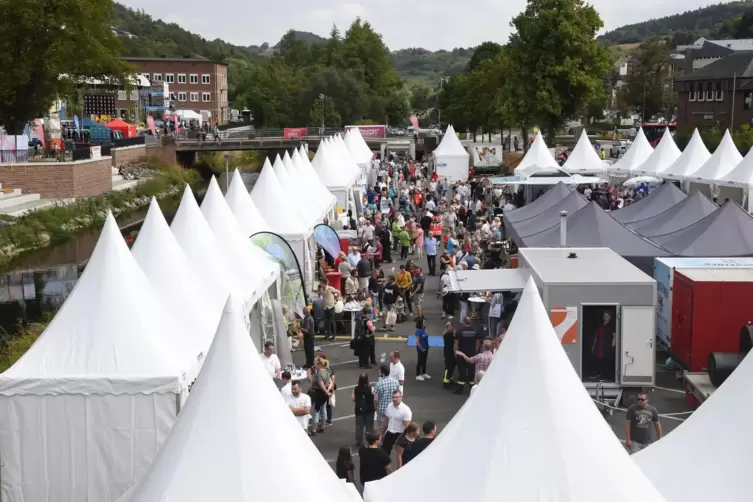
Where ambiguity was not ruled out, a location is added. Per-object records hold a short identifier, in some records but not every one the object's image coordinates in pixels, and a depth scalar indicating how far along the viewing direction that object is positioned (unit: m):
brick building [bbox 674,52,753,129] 67.62
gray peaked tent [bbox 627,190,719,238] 20.50
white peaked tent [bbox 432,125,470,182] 45.72
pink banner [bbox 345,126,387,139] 71.81
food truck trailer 13.31
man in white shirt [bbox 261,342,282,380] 13.19
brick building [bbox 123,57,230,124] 123.50
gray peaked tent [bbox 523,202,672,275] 17.59
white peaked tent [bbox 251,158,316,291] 20.31
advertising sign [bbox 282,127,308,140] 71.25
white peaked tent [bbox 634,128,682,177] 36.47
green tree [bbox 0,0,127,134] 47.38
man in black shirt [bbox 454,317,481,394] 14.49
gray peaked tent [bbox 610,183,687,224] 23.20
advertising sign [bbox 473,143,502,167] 48.22
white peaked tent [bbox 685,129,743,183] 31.48
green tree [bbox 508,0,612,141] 54.25
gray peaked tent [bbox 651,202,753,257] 17.86
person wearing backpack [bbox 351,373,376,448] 11.95
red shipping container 14.74
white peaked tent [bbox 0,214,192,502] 10.68
